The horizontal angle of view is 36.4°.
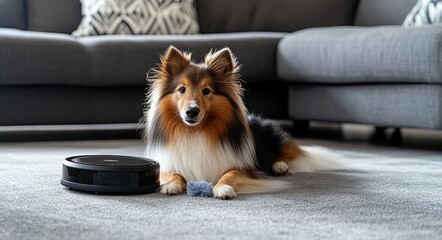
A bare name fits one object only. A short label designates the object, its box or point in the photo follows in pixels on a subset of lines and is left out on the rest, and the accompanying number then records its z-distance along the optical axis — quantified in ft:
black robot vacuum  7.07
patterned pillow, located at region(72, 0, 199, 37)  14.42
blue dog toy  7.22
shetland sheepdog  7.74
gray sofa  11.20
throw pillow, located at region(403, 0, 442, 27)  12.74
